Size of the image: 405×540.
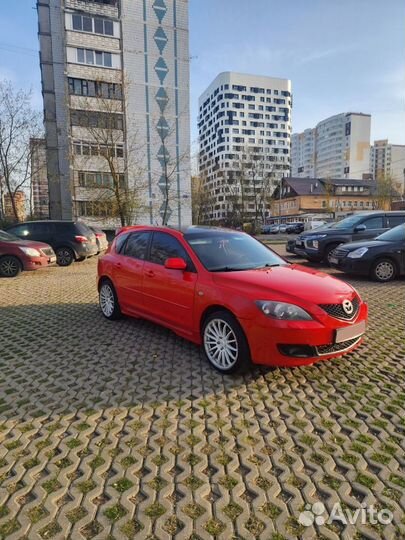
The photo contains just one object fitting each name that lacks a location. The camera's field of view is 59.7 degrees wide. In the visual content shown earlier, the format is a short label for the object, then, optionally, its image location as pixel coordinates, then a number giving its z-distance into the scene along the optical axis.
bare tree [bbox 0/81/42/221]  25.81
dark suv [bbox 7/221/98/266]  13.74
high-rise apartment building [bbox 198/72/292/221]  119.25
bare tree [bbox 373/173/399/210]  69.75
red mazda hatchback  3.55
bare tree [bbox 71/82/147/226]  24.38
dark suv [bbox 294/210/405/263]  11.77
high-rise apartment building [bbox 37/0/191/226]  36.62
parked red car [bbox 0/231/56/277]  10.82
